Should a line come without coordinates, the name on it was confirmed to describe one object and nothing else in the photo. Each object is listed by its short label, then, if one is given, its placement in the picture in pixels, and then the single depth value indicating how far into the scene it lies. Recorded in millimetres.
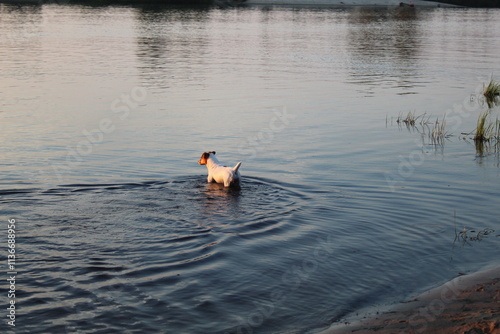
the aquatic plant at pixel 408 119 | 21189
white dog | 13014
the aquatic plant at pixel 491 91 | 25812
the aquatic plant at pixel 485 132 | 18594
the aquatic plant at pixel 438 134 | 18722
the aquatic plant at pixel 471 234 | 10750
